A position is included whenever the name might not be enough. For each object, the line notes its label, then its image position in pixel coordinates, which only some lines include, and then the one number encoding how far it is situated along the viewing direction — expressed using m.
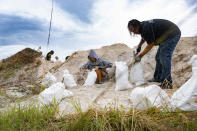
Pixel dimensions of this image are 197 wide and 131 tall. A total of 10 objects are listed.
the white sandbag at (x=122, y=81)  2.53
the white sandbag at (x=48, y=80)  2.99
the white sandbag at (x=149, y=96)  1.29
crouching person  3.67
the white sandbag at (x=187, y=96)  1.11
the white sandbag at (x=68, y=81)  3.51
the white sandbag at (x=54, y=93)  1.75
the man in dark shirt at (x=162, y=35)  2.16
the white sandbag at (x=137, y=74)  2.56
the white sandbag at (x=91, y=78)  3.35
